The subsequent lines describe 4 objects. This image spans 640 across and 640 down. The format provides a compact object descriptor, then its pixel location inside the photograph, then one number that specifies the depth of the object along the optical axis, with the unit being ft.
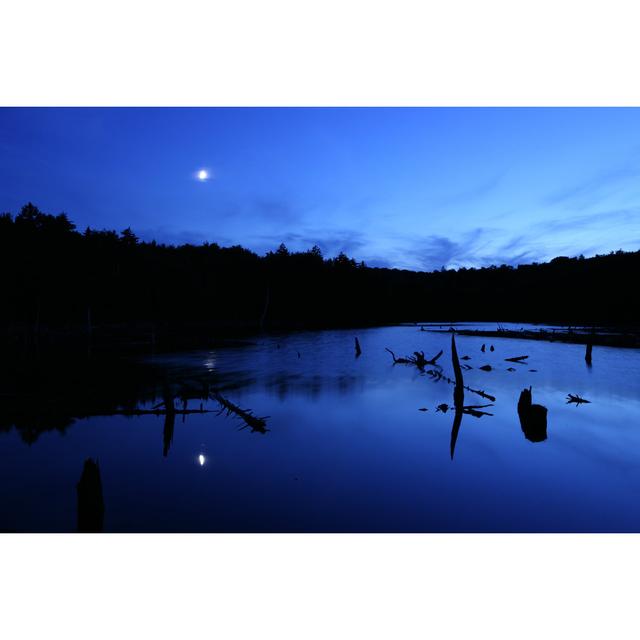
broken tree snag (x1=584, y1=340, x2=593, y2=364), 113.91
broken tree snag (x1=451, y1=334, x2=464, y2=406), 61.21
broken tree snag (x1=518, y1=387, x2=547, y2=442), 49.88
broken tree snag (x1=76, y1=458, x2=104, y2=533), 24.29
